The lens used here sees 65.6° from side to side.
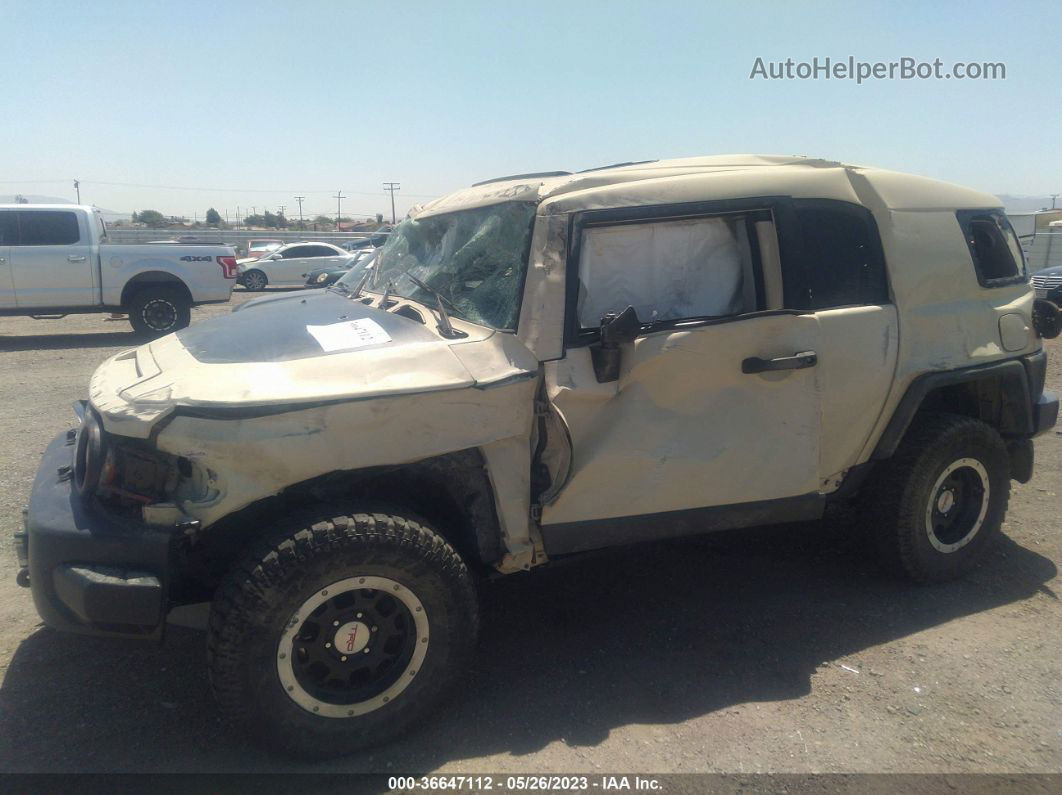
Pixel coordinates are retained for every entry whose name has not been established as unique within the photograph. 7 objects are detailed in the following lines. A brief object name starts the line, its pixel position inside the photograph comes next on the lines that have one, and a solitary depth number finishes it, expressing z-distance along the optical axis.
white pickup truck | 12.48
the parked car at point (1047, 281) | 15.29
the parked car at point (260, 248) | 30.48
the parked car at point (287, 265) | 26.19
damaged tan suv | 2.76
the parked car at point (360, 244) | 31.57
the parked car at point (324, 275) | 22.70
